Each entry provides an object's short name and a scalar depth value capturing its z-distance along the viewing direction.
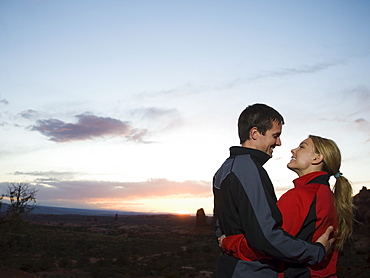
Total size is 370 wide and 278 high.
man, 2.28
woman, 2.45
